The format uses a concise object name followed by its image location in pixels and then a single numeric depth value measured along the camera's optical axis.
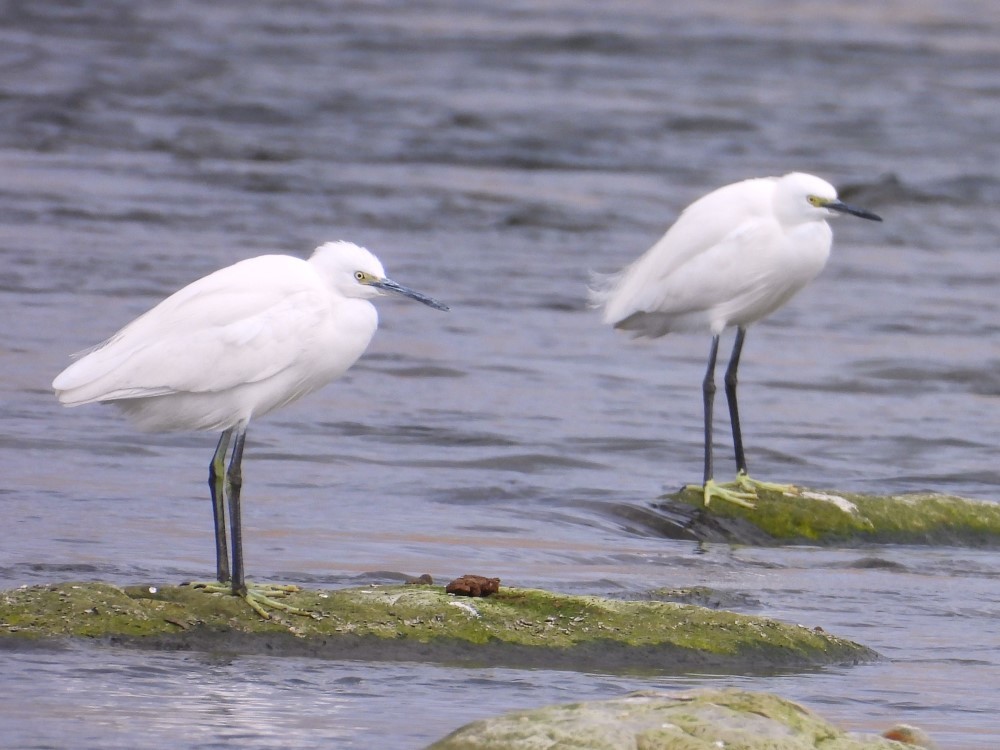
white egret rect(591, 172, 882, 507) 21.55
